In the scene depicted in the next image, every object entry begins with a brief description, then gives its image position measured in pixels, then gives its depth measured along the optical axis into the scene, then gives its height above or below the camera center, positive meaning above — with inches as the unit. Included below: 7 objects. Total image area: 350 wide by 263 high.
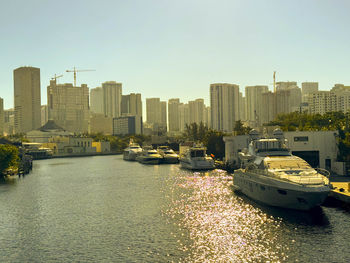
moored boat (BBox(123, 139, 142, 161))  6063.0 -395.9
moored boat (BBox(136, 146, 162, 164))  4948.3 -397.3
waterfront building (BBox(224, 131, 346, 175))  2672.2 -148.6
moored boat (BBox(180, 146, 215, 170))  3698.3 -329.8
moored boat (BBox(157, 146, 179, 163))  4971.2 -391.1
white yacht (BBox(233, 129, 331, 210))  1583.4 -245.9
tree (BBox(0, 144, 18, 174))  3427.7 -242.4
